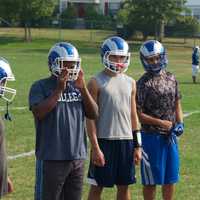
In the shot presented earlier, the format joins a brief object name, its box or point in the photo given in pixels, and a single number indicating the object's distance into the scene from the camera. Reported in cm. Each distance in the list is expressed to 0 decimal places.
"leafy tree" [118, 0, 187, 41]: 5625
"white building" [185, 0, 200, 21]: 7961
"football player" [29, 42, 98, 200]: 565
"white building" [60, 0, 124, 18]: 8038
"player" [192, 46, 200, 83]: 2613
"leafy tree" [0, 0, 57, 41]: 5750
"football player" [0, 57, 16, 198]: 529
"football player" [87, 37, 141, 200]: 635
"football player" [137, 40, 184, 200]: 679
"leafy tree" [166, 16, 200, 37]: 6100
